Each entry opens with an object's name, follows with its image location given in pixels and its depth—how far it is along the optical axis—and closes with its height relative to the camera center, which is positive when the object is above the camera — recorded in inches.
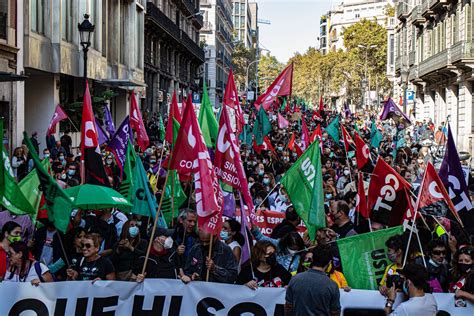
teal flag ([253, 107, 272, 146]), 870.3 +25.0
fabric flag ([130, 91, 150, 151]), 738.8 +19.0
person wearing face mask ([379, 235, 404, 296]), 318.7 -39.2
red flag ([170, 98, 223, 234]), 327.6 -7.3
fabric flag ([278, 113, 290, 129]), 1103.0 +36.5
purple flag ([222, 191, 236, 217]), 423.5 -26.8
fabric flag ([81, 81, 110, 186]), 423.8 -2.6
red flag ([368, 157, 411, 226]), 393.7 -21.4
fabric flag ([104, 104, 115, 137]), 783.1 +27.6
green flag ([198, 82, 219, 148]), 542.0 +17.5
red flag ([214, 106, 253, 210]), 386.9 -6.2
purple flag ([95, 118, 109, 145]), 702.2 +11.5
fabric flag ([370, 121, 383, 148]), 970.0 +13.2
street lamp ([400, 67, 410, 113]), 2399.7 +210.9
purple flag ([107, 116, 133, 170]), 595.2 +4.9
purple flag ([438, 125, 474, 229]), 409.7 -16.8
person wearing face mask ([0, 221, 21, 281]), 337.8 -34.0
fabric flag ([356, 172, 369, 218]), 414.9 -25.8
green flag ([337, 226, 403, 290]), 326.3 -42.1
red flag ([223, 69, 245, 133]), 657.4 +40.4
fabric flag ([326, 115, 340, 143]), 977.5 +23.3
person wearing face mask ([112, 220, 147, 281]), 332.2 -39.8
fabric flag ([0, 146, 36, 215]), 353.4 -19.0
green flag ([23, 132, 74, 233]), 311.6 -17.9
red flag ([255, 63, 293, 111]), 805.2 +58.0
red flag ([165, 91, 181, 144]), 609.1 +24.7
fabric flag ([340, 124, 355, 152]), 746.6 +10.0
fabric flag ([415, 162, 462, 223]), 358.9 -16.4
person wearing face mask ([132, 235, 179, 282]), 327.9 -43.0
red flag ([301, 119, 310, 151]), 823.7 +12.1
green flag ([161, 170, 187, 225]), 453.7 -27.8
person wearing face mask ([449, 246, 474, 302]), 305.3 -41.2
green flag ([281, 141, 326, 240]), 405.4 -14.7
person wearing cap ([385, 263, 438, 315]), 255.6 -43.7
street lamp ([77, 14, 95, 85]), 839.7 +116.5
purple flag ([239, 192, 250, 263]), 360.5 -37.5
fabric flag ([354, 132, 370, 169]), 561.9 -1.6
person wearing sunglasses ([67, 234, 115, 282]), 311.1 -42.4
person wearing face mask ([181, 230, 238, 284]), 321.1 -42.4
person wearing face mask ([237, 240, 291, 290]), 312.7 -44.3
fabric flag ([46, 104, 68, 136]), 741.3 +28.6
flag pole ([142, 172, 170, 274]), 317.1 -37.4
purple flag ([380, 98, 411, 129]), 1053.2 +48.4
